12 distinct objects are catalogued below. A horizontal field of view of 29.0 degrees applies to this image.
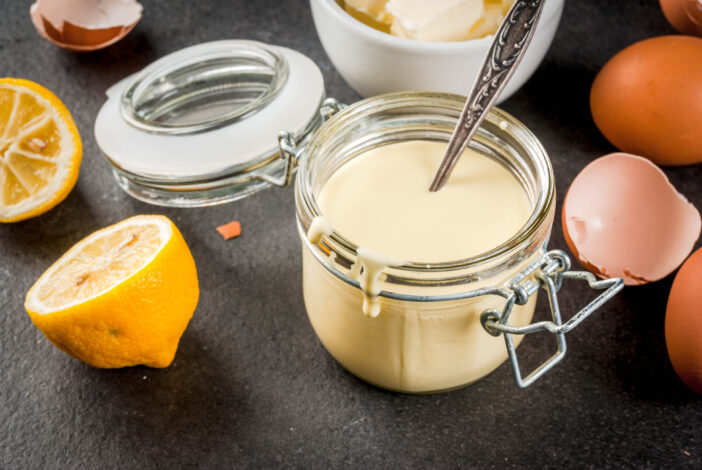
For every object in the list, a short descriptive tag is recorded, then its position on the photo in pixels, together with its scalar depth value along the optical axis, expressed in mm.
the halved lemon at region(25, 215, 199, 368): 469
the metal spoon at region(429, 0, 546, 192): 446
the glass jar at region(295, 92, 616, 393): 436
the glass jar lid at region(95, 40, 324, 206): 518
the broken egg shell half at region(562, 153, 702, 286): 499
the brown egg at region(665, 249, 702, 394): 463
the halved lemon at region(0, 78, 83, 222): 532
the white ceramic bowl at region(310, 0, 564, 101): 515
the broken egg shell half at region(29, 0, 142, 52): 588
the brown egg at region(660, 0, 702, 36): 542
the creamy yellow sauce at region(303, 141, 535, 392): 446
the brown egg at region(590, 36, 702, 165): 517
